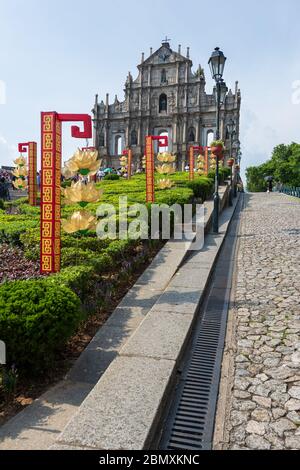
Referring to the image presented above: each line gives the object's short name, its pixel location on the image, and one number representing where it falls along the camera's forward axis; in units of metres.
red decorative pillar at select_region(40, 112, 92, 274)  5.51
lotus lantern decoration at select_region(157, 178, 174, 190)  14.76
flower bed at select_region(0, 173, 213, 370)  3.34
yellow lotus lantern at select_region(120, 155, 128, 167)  27.81
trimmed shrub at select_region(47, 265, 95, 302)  4.64
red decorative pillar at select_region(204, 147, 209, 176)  24.48
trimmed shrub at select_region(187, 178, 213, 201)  15.98
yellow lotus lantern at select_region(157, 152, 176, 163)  16.89
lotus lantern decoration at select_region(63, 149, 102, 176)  5.87
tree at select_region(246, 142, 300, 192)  50.68
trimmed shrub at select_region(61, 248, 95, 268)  5.83
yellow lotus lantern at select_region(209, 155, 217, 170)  27.92
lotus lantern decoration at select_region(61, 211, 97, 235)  5.80
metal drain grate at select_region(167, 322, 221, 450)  2.94
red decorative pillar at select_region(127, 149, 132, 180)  25.30
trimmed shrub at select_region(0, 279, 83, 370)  3.29
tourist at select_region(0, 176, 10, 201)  20.34
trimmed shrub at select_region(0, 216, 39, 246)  7.75
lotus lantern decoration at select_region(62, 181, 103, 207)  5.84
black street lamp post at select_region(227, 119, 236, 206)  20.32
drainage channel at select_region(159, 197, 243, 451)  2.96
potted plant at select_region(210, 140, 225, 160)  11.78
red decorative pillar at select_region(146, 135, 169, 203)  11.92
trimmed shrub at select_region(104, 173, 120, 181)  28.59
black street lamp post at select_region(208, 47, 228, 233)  10.81
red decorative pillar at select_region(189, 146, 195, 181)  19.53
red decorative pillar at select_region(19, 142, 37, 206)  13.94
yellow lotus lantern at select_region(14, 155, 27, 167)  15.18
